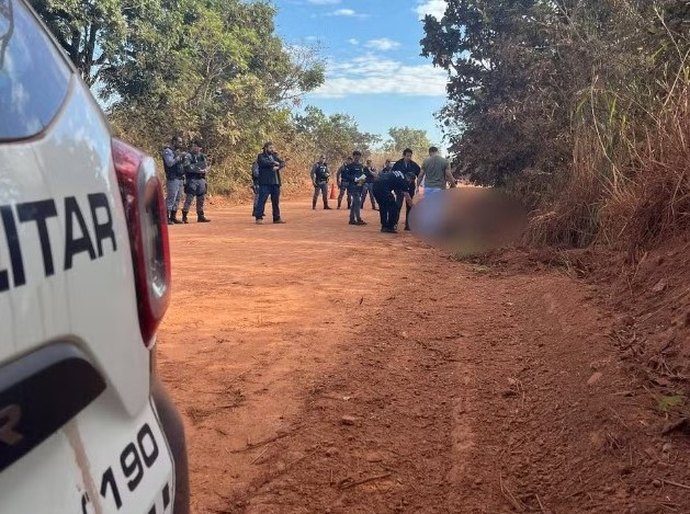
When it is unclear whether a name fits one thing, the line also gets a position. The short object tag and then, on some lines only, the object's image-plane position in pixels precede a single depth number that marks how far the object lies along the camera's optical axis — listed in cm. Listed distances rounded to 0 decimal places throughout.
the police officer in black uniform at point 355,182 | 1316
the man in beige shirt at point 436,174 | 1120
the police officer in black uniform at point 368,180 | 1485
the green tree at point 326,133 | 3791
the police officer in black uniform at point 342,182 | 1548
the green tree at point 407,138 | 8738
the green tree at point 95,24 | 1472
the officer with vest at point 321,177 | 1878
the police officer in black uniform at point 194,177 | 1367
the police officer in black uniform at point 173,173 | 1295
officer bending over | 1147
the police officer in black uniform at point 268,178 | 1284
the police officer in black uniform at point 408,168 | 1197
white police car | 87
